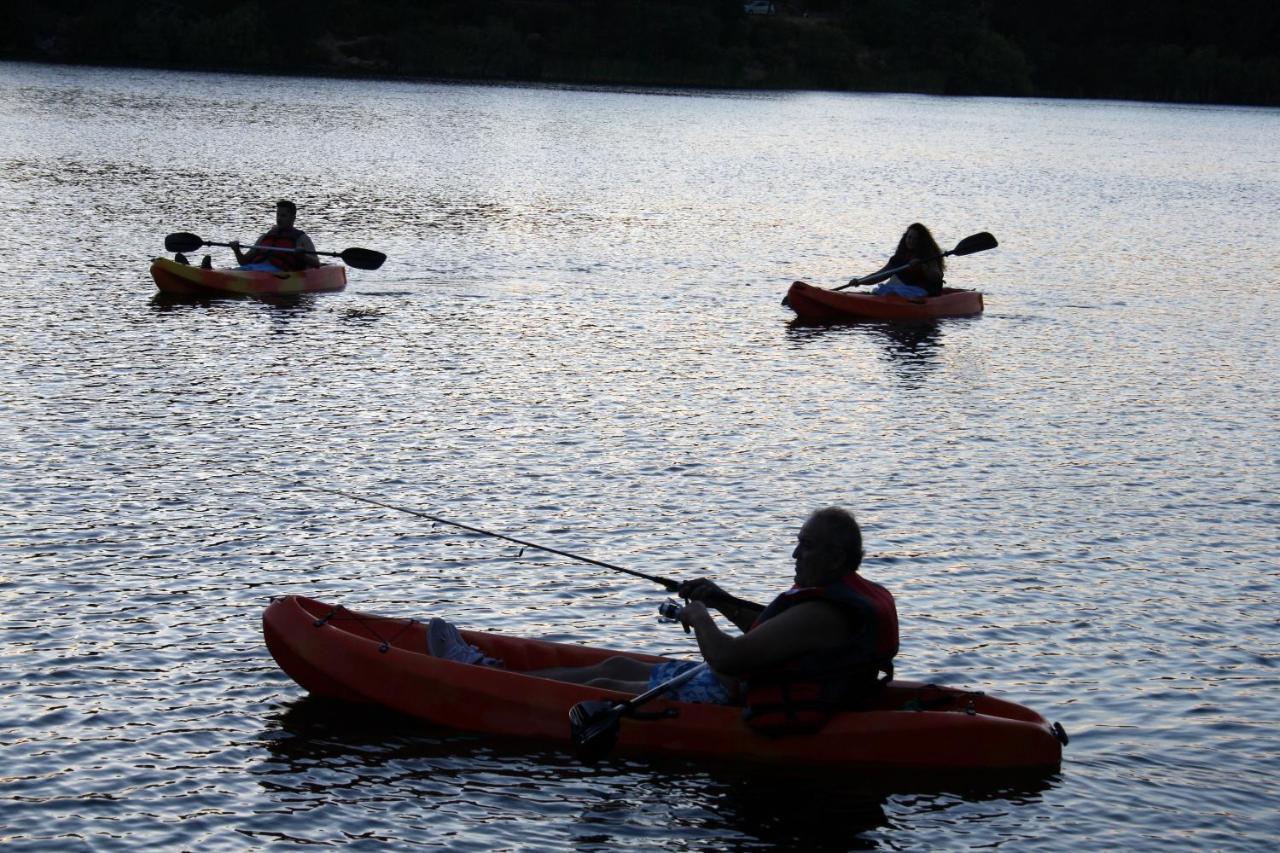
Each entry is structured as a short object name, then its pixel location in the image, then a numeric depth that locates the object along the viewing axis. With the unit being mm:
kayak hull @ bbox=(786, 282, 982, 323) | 22266
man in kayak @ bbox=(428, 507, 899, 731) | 7684
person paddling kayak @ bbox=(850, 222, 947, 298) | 22766
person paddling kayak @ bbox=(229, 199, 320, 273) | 22234
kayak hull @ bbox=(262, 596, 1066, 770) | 8211
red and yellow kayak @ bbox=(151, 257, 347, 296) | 21266
